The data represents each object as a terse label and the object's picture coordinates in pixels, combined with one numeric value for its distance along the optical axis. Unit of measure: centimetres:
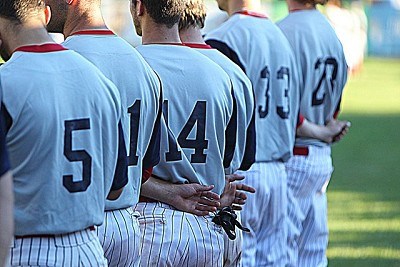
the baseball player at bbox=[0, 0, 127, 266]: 834
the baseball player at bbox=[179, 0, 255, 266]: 1193
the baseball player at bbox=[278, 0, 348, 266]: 1623
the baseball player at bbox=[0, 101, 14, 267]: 746
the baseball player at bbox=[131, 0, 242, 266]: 1118
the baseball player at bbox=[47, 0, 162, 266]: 1011
